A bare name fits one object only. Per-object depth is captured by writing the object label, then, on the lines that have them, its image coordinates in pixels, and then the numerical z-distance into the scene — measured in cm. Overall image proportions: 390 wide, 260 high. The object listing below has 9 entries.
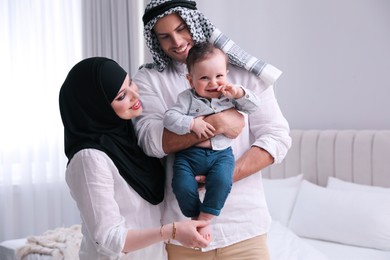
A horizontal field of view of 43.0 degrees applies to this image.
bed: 294
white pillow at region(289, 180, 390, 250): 296
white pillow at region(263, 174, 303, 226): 340
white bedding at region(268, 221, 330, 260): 269
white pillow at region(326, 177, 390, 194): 319
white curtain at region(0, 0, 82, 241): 397
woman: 135
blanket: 293
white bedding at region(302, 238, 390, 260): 282
